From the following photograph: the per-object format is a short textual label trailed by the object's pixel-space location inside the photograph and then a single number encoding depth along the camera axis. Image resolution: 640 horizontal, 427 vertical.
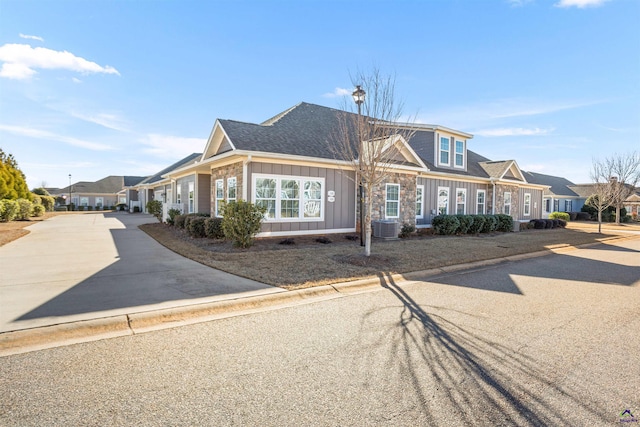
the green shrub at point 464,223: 17.12
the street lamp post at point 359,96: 9.77
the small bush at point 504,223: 19.69
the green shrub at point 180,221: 16.12
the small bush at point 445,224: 16.59
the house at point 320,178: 12.23
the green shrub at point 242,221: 10.15
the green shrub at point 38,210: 24.78
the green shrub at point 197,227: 13.15
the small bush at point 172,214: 19.25
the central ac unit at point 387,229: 14.02
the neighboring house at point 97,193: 55.22
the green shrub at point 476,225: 17.69
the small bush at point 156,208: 23.62
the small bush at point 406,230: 15.29
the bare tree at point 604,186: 22.66
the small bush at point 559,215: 32.18
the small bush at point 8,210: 18.76
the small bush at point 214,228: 12.20
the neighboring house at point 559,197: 38.16
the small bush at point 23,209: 20.87
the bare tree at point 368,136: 8.59
